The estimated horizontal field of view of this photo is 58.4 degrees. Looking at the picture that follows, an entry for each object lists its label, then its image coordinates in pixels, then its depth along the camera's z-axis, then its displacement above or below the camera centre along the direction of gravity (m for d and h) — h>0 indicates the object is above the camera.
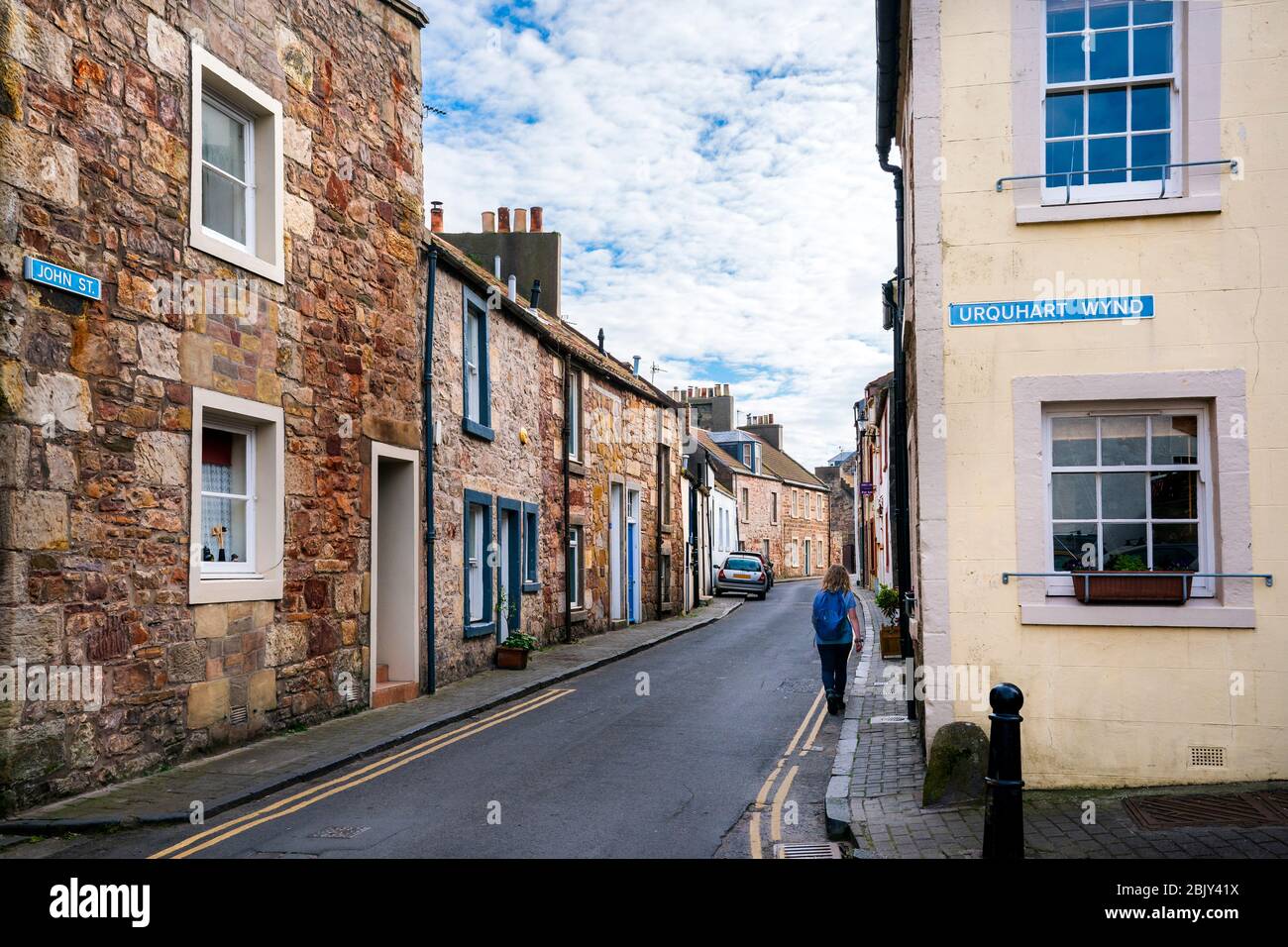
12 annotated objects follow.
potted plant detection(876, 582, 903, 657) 17.20 -1.78
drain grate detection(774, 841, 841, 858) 6.90 -2.04
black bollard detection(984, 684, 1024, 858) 5.62 -1.29
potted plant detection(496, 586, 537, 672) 16.67 -1.88
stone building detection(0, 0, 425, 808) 8.15 +1.35
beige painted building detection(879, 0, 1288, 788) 7.89 +1.01
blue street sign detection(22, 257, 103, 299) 8.06 +1.75
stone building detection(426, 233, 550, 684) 15.05 +0.74
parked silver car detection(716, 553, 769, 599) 38.66 -2.08
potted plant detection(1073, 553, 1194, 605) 7.94 -0.50
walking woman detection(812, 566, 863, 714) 12.38 -1.23
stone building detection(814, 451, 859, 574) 73.31 -0.27
